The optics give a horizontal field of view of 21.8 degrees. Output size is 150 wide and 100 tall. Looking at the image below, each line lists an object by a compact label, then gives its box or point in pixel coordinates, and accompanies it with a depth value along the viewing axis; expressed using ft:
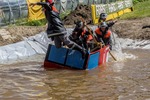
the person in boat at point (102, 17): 44.60
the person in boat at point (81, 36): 40.81
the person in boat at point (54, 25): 37.29
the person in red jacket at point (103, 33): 42.98
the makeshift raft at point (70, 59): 39.04
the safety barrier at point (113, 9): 75.41
